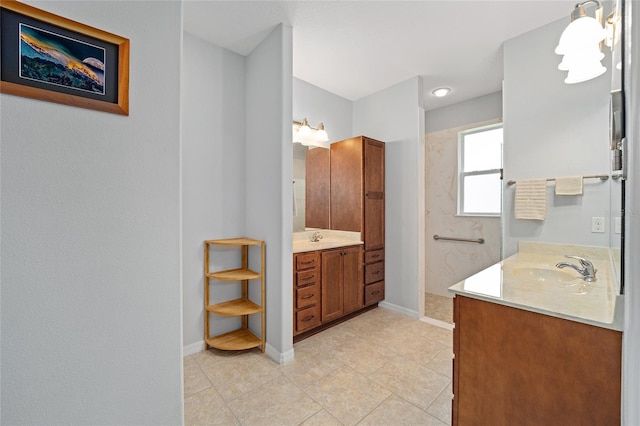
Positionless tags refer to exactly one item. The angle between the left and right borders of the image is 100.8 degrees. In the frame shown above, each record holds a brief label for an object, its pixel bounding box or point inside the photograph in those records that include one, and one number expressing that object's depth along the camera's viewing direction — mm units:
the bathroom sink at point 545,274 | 1412
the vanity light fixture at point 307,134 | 3004
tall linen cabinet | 3105
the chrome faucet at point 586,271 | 1376
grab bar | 3565
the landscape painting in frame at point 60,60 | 884
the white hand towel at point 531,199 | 2113
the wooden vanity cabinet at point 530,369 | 911
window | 3506
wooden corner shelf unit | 2289
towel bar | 1852
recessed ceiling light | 3439
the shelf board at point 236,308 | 2279
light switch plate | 1882
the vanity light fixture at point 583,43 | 1252
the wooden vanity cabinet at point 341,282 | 2705
